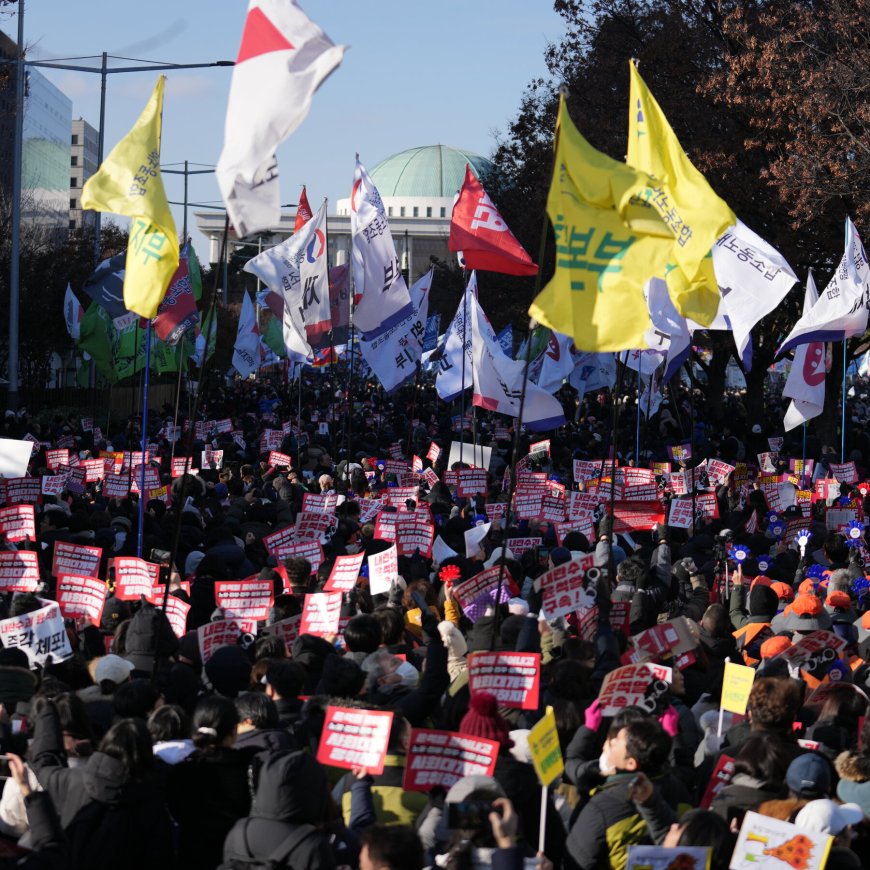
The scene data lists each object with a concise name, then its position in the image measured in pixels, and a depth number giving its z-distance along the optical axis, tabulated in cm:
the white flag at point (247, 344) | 3719
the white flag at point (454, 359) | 2291
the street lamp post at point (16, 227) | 3325
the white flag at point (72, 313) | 3606
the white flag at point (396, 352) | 2248
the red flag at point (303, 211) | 2459
